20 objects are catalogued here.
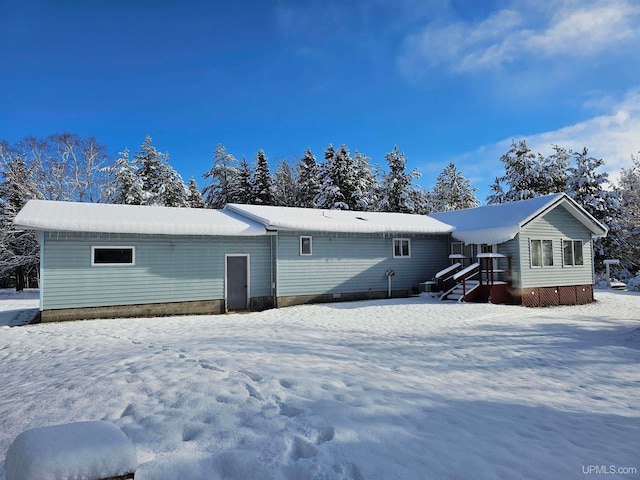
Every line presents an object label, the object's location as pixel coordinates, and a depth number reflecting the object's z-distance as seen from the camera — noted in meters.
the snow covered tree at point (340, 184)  30.55
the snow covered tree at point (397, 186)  31.81
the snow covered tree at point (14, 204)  22.02
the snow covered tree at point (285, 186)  34.88
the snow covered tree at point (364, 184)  31.02
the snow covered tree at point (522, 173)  30.86
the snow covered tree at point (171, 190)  30.08
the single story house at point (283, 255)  10.92
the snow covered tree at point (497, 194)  32.56
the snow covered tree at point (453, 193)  37.38
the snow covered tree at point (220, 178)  33.53
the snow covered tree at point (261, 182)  32.06
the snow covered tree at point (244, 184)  32.34
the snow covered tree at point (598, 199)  26.00
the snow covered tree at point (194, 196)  37.50
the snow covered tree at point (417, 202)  31.72
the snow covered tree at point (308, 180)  33.91
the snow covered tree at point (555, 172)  31.50
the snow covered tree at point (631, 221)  24.53
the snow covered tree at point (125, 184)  27.62
